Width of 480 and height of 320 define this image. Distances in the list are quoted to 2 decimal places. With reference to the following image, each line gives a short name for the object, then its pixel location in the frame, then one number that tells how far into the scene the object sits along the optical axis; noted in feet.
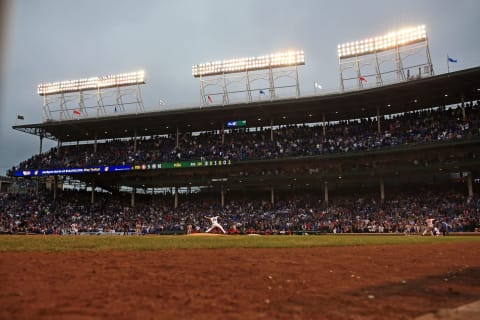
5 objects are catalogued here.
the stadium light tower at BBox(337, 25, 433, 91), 152.05
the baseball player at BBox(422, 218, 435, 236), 100.57
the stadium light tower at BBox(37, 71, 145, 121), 193.63
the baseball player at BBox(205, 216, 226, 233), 112.63
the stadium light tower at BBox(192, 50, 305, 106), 176.35
